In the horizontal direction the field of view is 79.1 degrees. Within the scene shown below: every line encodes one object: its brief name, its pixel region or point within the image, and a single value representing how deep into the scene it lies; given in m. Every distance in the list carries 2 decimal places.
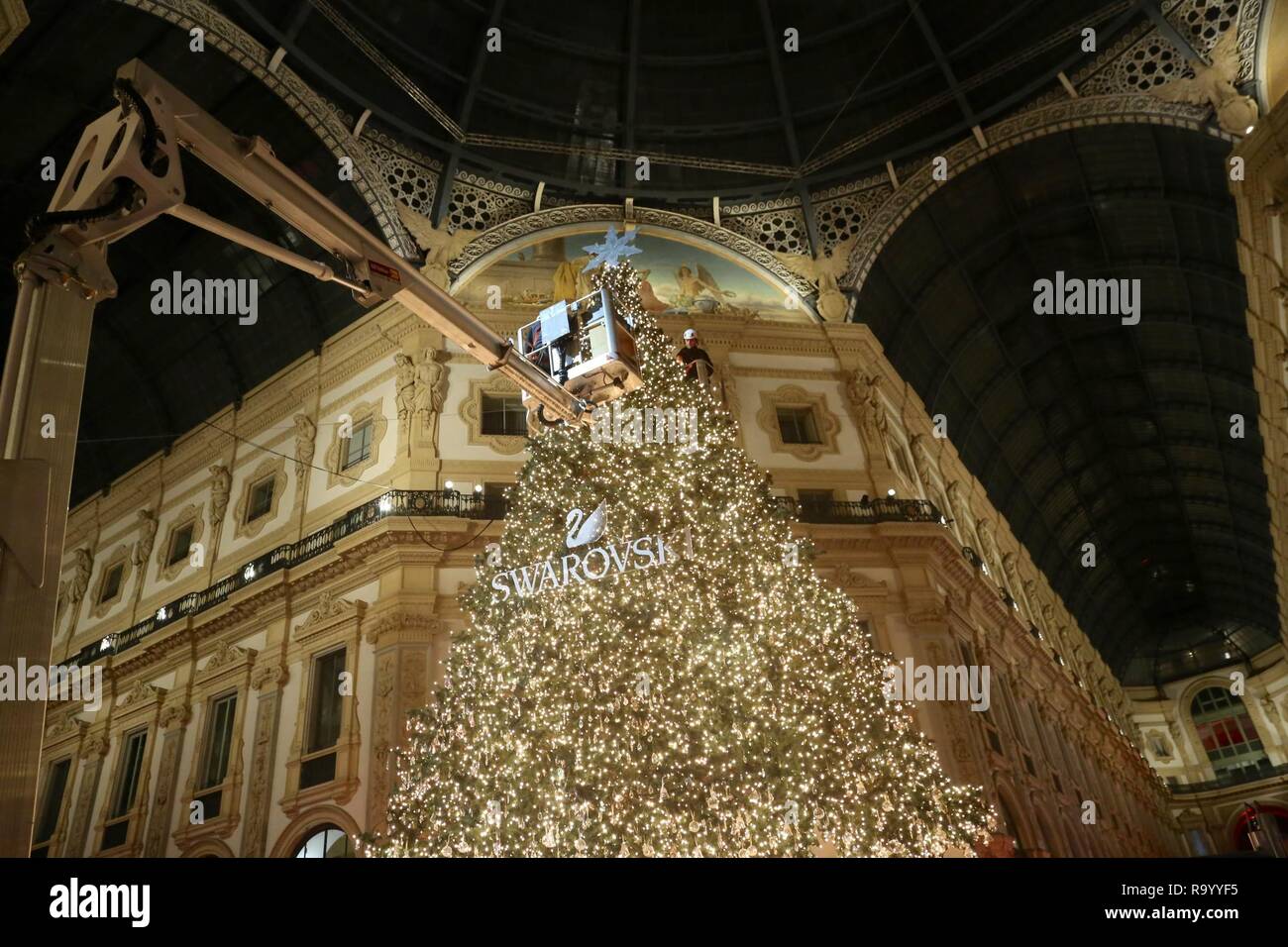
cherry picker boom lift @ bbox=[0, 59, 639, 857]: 3.93
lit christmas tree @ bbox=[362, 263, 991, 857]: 9.10
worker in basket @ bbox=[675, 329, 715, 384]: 14.71
